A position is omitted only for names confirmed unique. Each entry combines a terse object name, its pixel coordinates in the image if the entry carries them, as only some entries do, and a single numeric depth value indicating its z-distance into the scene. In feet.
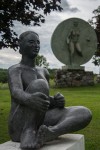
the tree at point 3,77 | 49.89
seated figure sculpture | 8.51
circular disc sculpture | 38.39
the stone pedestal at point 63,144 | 8.62
